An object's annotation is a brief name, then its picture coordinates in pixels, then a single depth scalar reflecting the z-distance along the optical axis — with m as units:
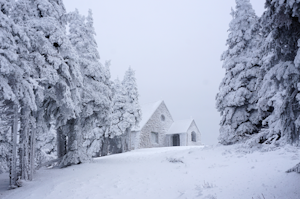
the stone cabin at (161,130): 27.34
